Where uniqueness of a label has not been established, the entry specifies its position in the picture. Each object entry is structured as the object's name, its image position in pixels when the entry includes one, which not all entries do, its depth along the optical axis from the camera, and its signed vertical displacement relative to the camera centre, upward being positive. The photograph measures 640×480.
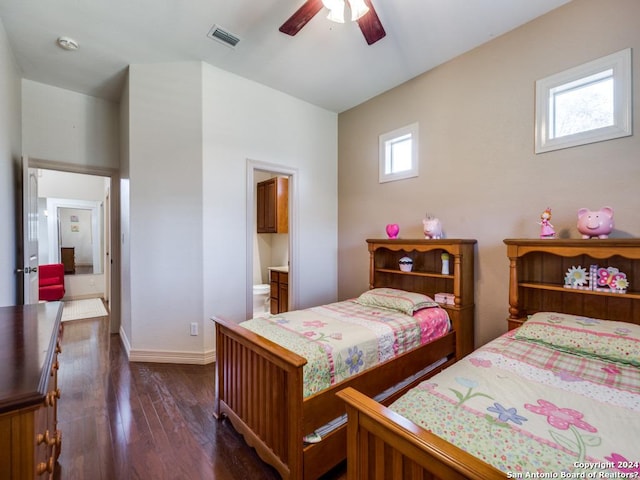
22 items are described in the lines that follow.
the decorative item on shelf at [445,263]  2.87 -0.28
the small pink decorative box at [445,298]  2.75 -0.61
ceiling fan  1.82 +1.43
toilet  4.79 -1.08
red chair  5.11 -0.82
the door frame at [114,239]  3.74 -0.03
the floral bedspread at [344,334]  1.66 -0.68
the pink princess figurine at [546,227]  2.23 +0.05
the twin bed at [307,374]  1.47 -0.89
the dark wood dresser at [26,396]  0.74 -0.42
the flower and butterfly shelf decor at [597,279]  1.97 -0.32
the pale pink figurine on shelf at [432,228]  2.96 +0.07
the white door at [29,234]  2.87 +0.03
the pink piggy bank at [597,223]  1.97 +0.07
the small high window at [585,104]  2.06 +1.01
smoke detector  2.62 +1.78
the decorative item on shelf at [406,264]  3.21 -0.33
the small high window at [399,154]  3.34 +1.00
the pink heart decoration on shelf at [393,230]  3.31 +0.06
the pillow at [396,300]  2.54 -0.61
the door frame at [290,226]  3.38 +0.12
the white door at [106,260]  5.43 -0.47
